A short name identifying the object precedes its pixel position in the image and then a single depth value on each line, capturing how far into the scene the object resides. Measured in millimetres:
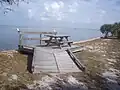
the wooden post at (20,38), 5258
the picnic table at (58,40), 5423
